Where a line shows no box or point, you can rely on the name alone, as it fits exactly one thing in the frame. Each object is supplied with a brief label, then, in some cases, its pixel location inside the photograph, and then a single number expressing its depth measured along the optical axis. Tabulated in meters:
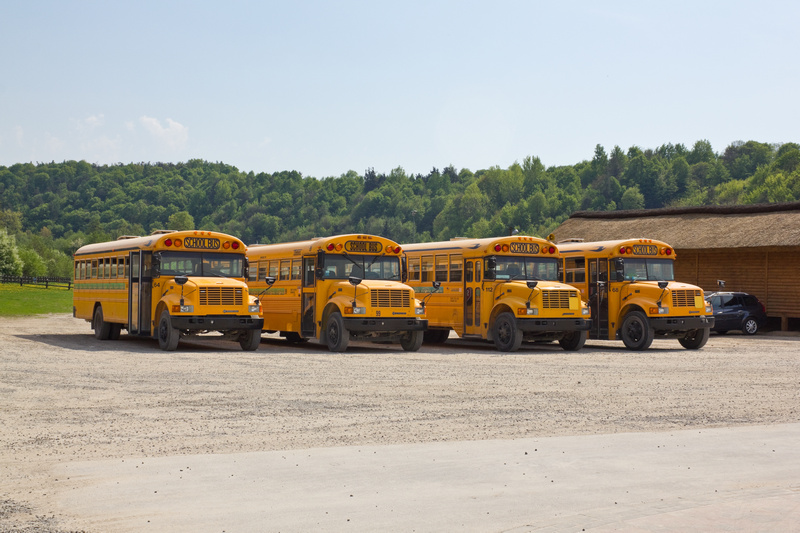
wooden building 34.06
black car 32.84
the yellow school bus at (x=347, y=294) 22.53
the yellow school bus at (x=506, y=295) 23.22
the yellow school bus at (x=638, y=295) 24.44
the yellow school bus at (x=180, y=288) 22.16
